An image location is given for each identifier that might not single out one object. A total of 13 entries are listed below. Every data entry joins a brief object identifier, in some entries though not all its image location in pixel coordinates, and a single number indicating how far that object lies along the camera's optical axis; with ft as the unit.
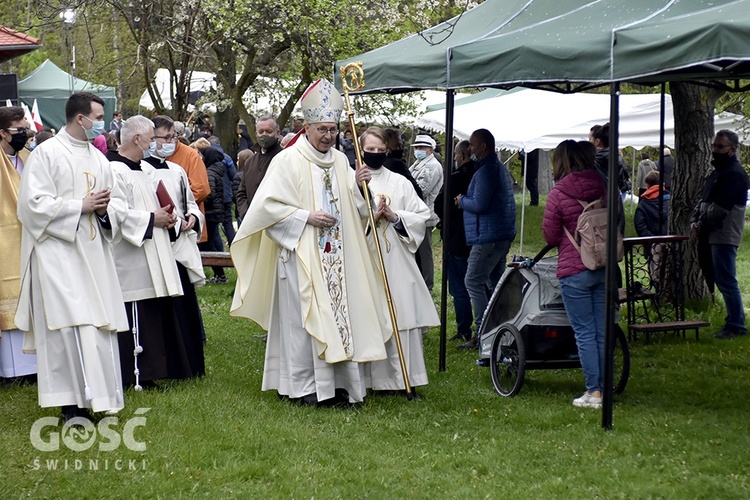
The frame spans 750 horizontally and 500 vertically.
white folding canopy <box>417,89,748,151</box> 52.37
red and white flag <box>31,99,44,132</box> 66.54
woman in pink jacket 22.85
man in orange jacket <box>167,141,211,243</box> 32.83
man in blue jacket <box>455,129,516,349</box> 29.09
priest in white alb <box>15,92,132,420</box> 20.84
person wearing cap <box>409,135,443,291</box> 37.17
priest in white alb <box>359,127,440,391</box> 24.63
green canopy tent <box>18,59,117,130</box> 97.40
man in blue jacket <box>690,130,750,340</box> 31.30
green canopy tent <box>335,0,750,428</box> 18.42
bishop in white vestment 23.17
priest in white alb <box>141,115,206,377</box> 26.13
